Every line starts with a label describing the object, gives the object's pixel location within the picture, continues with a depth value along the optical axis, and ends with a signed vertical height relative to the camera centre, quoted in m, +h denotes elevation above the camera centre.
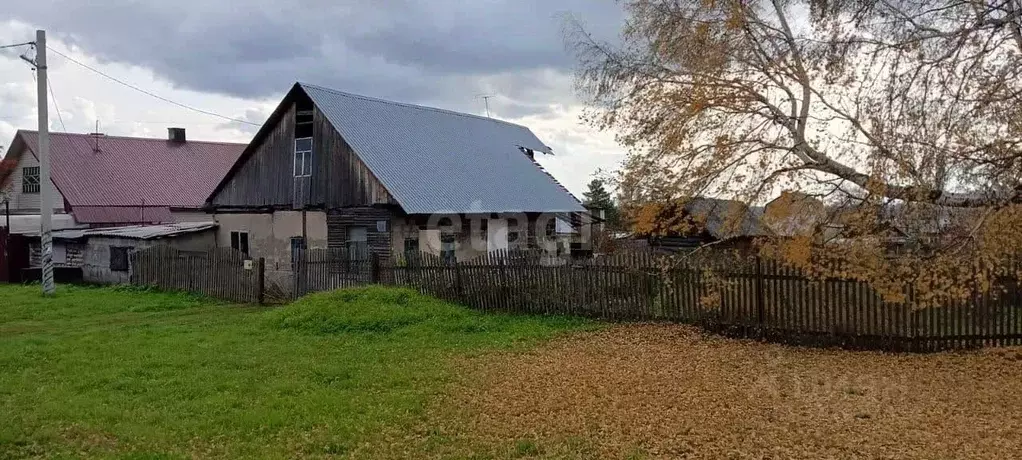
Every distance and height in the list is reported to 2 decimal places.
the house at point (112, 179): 33.50 +2.95
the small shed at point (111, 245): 25.04 -0.18
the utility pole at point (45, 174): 22.45 +2.03
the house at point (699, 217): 11.55 +0.27
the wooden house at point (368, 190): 22.06 +1.51
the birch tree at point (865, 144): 8.37 +1.15
